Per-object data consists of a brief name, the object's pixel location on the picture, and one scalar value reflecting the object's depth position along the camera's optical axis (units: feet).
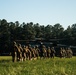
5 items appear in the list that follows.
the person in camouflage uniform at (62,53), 167.47
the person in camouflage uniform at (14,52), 89.92
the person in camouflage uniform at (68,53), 189.44
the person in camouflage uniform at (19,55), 94.14
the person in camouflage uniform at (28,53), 108.18
